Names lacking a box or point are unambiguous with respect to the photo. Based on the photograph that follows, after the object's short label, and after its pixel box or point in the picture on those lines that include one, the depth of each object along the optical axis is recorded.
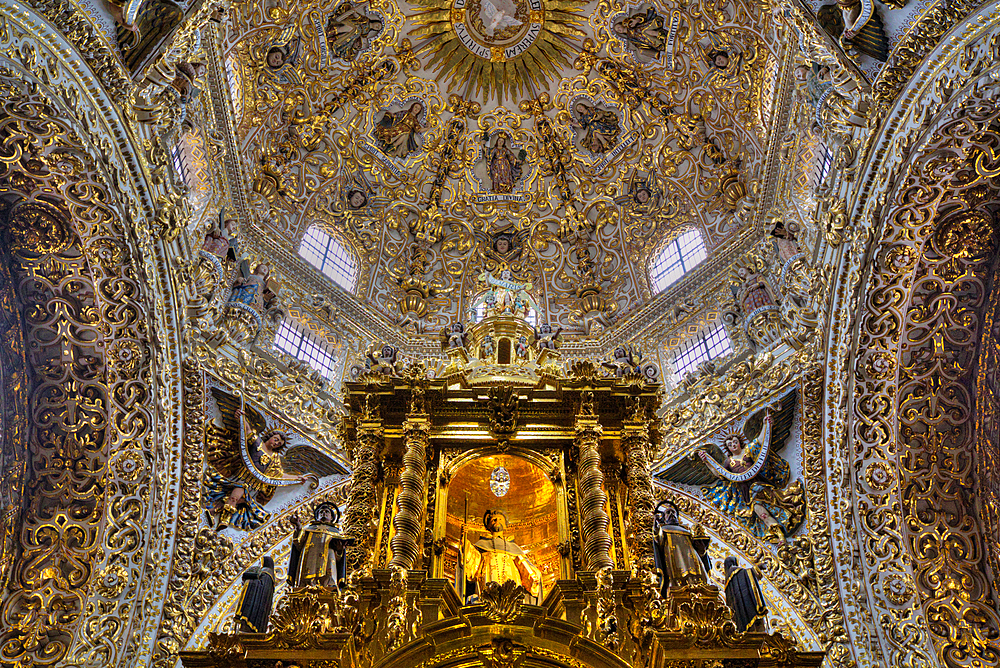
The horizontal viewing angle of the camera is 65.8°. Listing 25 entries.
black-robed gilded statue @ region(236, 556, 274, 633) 12.73
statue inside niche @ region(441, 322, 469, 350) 15.81
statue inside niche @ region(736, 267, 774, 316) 18.17
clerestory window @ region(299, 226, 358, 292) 21.69
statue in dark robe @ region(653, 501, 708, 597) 11.41
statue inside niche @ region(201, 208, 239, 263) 16.91
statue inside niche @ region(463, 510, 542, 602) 11.23
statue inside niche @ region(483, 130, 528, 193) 24.98
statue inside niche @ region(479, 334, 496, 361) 15.02
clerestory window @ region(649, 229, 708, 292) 21.84
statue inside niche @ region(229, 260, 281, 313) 17.83
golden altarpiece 9.02
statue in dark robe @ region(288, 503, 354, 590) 11.69
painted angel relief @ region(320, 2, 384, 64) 21.88
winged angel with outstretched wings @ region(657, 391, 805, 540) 15.12
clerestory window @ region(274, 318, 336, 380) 19.05
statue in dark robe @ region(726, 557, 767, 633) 13.10
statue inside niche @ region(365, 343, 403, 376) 20.16
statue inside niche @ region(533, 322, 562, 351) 15.91
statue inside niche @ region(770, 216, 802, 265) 17.42
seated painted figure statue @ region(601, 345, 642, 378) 15.15
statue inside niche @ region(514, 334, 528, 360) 15.12
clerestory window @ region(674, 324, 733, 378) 19.28
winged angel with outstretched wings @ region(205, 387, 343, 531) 15.20
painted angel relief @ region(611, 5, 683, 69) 22.02
